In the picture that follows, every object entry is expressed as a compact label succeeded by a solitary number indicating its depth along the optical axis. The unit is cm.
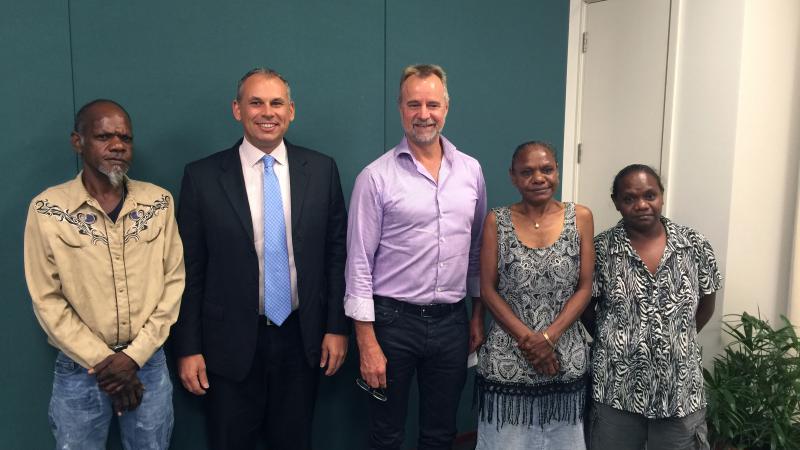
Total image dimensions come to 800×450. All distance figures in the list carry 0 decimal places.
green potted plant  253
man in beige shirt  178
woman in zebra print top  198
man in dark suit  201
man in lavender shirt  207
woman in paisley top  200
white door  295
